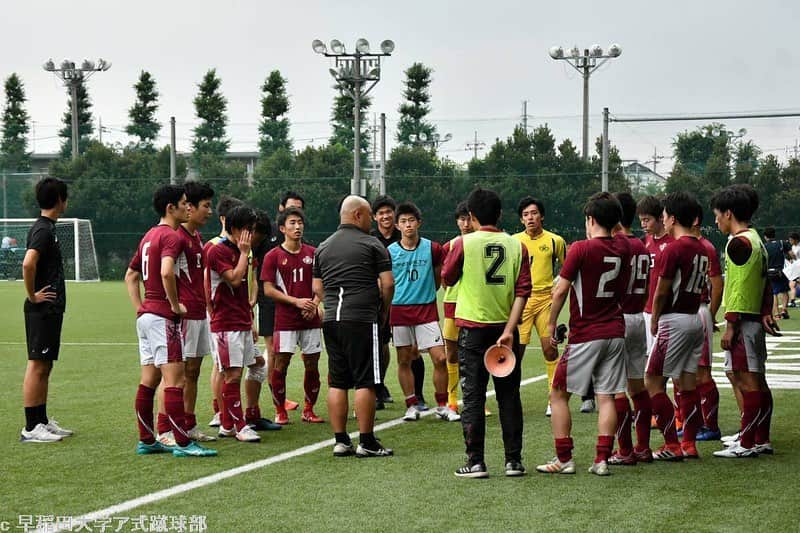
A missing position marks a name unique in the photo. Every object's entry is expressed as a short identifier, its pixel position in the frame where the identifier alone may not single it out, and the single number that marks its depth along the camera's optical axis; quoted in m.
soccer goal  45.00
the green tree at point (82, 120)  60.94
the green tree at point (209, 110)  56.00
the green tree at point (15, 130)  58.97
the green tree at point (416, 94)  52.84
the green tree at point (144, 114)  58.88
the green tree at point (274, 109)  55.28
